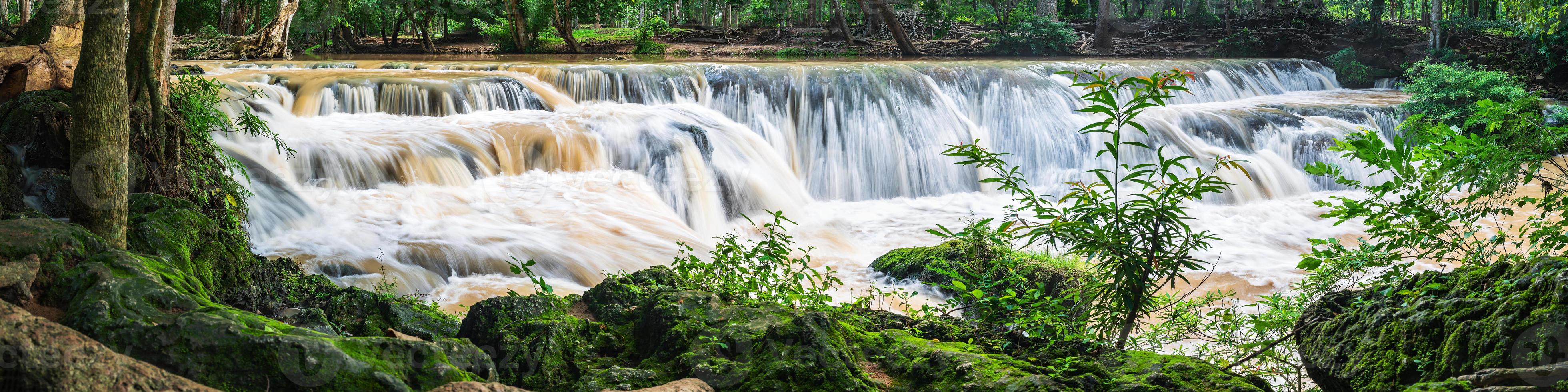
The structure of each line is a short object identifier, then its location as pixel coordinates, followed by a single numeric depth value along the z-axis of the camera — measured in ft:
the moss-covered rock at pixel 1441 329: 9.13
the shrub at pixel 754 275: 13.17
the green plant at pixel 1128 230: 9.59
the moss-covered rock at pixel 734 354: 8.68
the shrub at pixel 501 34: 75.31
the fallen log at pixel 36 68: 17.26
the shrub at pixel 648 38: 74.02
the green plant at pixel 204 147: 15.46
